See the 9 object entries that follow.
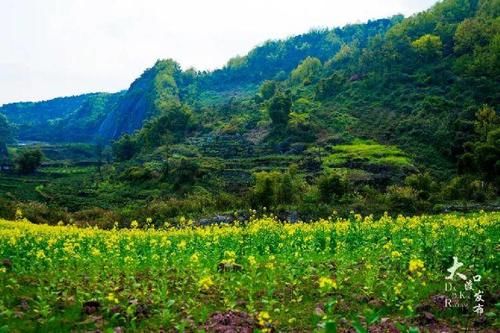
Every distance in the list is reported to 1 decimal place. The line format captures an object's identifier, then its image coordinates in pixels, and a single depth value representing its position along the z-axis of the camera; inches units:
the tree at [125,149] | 4793.3
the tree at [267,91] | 5797.2
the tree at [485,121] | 2786.2
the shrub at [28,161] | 4101.9
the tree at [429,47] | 4750.7
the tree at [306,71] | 6521.7
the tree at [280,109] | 4141.2
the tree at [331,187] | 2150.6
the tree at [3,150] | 6265.3
